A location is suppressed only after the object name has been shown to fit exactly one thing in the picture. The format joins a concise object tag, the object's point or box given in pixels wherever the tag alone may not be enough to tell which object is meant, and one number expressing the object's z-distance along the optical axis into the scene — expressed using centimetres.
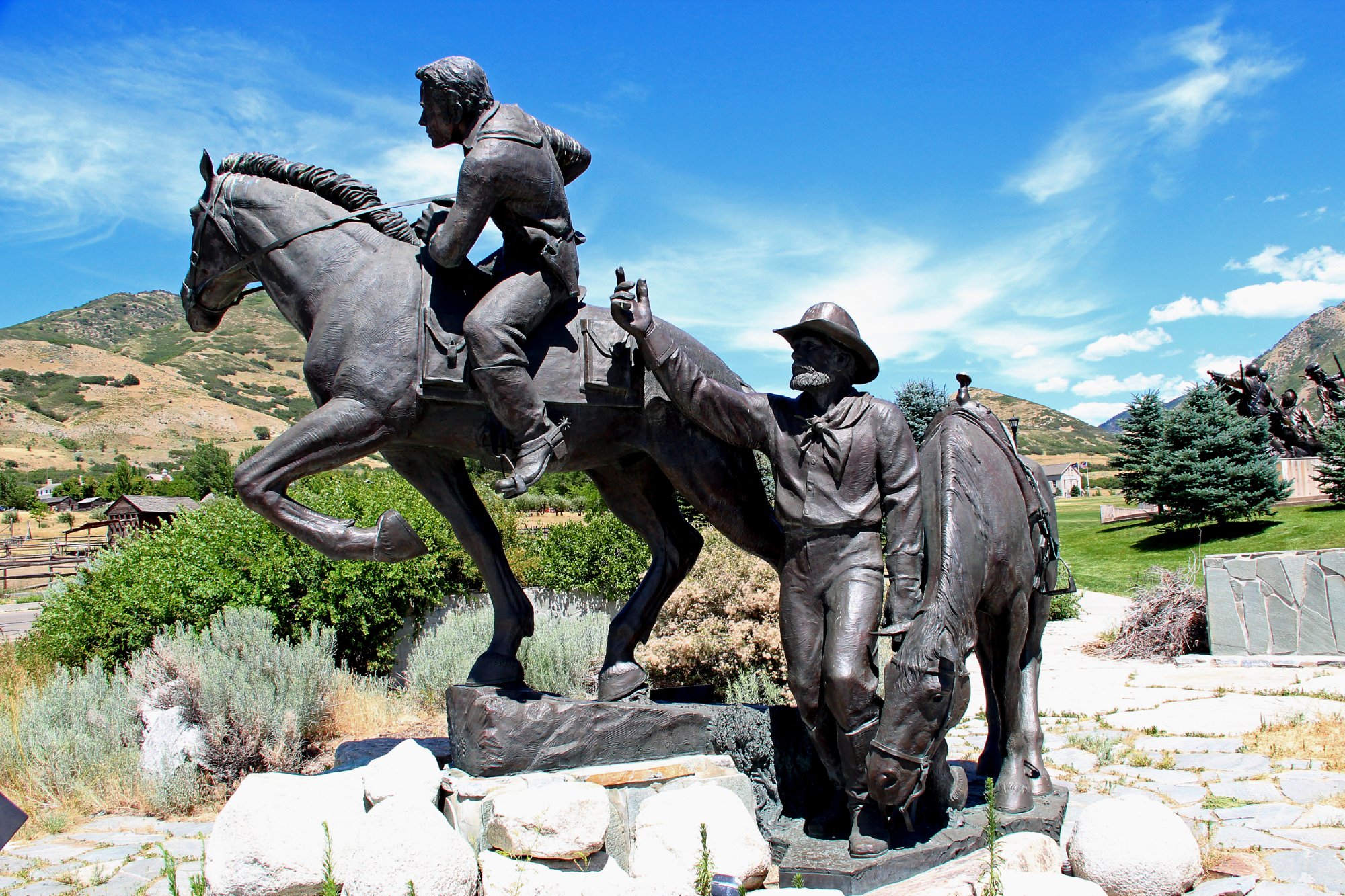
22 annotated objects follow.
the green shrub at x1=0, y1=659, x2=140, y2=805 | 554
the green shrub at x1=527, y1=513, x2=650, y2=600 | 1073
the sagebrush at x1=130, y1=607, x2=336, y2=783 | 601
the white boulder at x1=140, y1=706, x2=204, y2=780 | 580
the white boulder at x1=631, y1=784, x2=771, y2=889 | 334
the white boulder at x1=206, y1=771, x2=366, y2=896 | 329
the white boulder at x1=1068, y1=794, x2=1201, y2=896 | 334
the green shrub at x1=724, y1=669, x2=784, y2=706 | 720
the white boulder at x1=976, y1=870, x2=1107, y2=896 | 292
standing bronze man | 343
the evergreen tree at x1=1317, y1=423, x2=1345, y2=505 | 2048
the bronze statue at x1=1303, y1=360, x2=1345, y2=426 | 2517
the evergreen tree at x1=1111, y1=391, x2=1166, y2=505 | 2167
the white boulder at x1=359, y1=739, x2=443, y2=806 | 360
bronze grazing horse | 323
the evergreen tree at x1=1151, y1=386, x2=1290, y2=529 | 1975
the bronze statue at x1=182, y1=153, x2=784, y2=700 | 364
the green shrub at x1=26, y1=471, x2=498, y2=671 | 805
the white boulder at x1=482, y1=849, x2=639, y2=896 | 310
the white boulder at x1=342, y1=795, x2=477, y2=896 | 301
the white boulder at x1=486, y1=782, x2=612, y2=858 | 334
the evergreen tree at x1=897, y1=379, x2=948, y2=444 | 1366
